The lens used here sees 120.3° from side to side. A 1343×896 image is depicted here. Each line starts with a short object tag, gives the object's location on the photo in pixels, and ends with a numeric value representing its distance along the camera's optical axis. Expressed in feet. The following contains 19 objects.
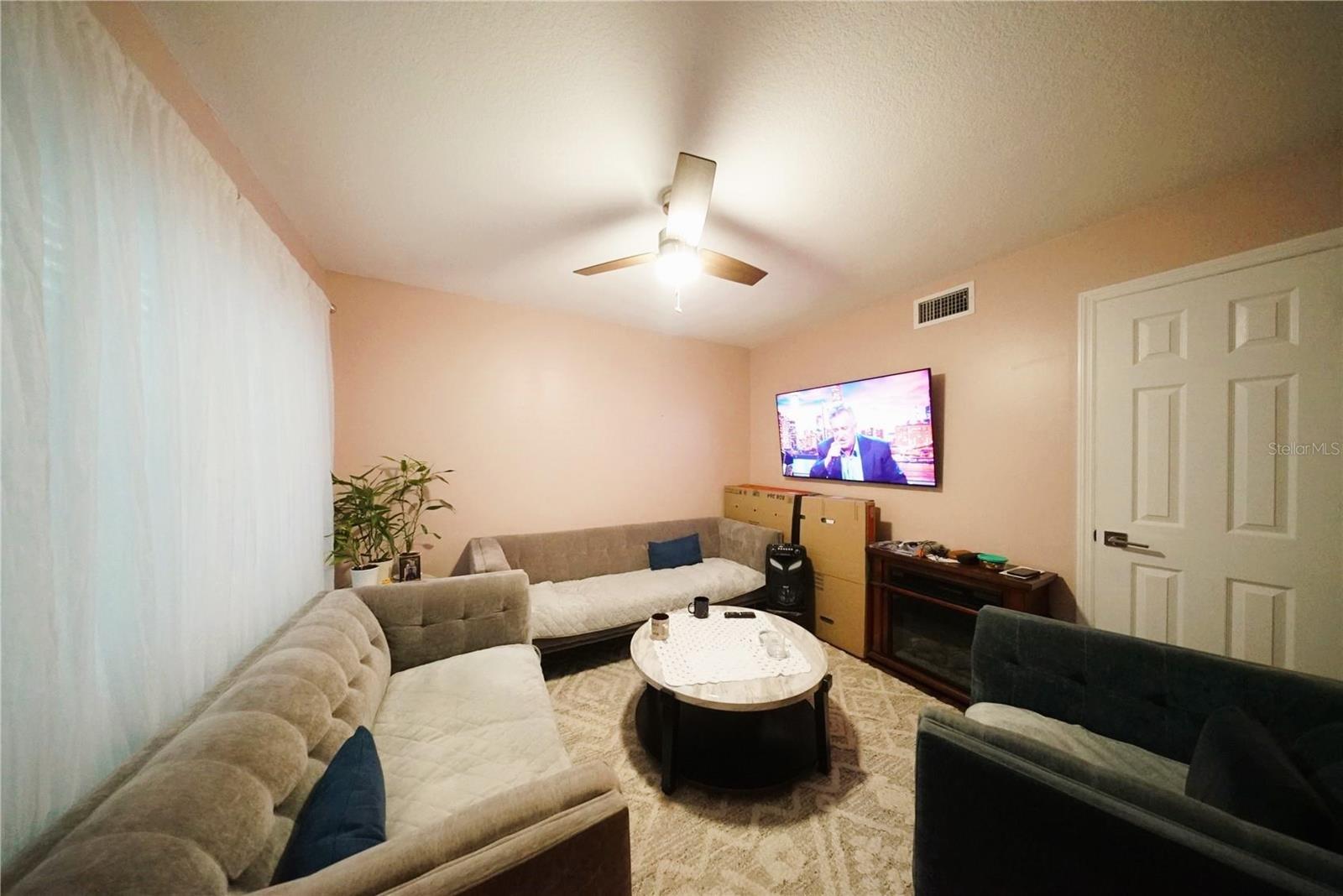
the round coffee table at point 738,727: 4.92
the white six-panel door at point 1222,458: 4.77
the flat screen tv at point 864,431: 8.57
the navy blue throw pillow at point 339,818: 2.46
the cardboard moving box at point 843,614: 8.52
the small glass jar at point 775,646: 5.67
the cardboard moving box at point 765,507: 10.39
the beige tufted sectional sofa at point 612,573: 7.95
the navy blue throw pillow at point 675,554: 10.52
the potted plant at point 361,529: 7.31
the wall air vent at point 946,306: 7.96
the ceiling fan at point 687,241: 4.27
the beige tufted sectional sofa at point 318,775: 1.98
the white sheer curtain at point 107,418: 2.14
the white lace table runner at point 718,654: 5.31
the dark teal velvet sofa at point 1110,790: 2.10
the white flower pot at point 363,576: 7.19
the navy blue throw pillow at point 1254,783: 2.36
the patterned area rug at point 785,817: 4.13
